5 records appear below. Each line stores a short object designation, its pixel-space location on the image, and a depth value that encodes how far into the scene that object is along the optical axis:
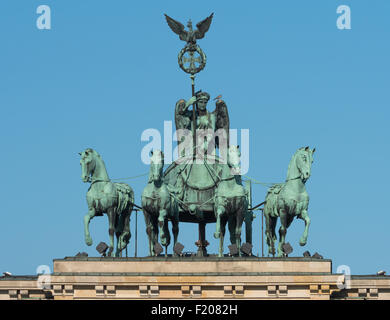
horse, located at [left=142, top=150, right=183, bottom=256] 62.88
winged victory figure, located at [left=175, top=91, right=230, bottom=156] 68.56
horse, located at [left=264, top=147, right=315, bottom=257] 63.25
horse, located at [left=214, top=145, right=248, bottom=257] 63.31
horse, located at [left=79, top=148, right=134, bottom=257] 64.19
